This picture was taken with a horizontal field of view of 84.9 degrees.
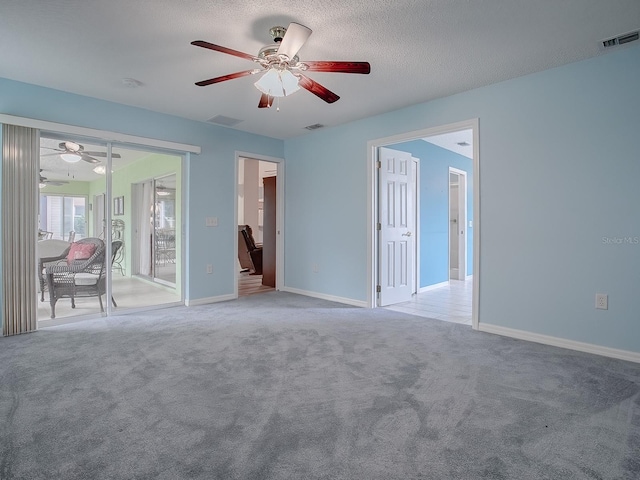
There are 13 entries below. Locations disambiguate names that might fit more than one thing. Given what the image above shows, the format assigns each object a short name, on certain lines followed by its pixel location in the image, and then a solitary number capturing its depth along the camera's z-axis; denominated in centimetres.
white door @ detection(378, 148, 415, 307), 465
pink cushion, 397
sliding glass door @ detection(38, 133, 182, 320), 383
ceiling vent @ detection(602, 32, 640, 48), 252
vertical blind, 333
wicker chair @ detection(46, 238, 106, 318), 384
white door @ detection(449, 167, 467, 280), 704
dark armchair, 754
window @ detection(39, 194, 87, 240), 374
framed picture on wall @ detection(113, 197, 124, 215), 431
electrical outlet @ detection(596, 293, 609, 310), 284
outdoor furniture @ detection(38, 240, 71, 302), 364
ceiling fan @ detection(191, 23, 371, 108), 221
